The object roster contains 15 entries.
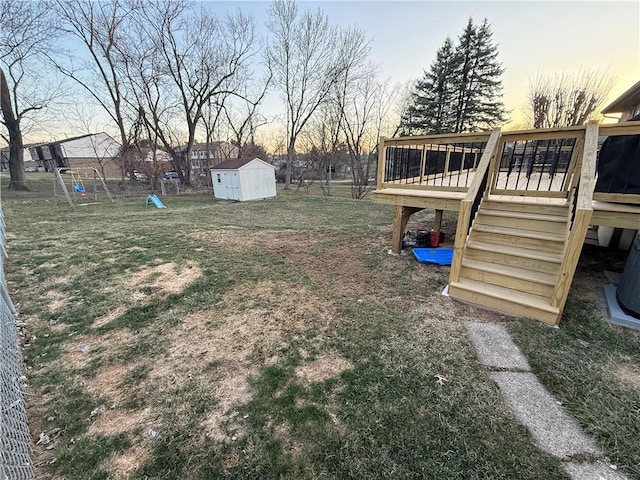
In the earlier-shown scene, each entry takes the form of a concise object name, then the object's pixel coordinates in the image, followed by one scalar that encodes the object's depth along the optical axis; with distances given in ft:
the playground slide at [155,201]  36.37
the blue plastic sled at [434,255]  14.17
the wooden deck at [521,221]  9.08
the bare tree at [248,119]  62.85
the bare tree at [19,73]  39.01
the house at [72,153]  101.14
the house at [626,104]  15.69
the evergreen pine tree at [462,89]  54.65
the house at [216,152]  71.05
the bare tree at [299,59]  54.60
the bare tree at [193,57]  51.16
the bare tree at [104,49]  46.06
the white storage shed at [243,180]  42.86
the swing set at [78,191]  34.01
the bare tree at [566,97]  41.96
